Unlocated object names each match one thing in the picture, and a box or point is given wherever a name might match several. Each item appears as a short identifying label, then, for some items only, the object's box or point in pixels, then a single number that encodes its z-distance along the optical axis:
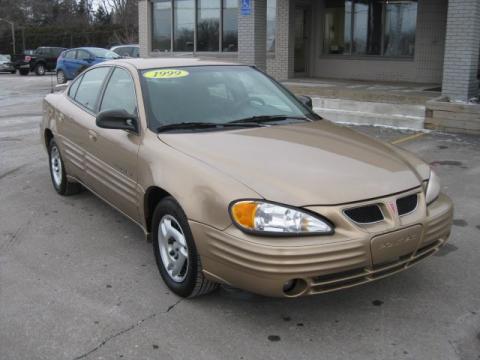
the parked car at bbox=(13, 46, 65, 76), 33.72
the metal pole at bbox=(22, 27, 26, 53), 51.08
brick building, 14.73
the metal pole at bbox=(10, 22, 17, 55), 50.72
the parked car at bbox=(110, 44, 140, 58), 25.20
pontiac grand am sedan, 3.13
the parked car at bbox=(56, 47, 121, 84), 22.23
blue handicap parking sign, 14.25
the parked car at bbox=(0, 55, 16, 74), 36.35
